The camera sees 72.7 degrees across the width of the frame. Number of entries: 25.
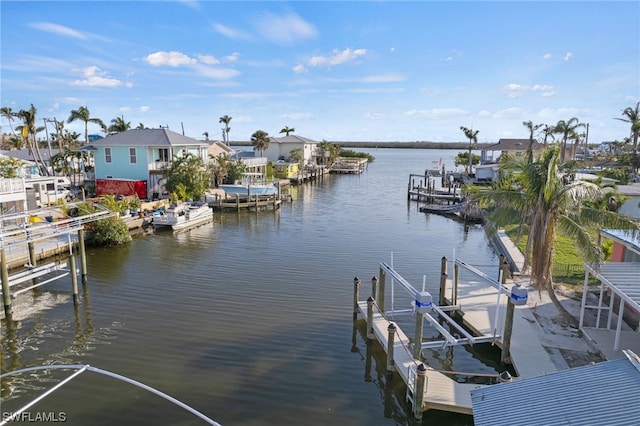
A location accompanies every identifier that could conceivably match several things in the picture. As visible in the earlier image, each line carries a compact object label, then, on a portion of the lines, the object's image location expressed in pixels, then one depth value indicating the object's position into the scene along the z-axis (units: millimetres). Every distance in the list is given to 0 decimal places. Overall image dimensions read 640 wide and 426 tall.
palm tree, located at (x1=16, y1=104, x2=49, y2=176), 42531
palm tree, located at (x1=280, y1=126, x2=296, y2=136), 91406
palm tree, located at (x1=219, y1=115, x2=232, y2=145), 89375
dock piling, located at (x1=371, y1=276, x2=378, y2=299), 16406
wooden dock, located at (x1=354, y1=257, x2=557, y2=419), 11188
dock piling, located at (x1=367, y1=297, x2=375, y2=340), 15117
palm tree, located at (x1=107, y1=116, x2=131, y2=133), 62906
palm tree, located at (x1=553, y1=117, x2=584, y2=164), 61750
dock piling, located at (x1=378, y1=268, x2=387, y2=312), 16672
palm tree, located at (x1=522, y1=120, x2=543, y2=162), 64312
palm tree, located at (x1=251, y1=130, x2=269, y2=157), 70331
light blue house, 42625
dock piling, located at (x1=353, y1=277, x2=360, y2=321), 16784
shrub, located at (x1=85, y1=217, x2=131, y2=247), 26938
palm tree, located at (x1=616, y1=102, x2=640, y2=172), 60750
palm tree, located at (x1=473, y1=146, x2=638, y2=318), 14336
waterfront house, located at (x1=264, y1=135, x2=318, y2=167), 77688
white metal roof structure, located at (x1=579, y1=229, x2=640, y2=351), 11867
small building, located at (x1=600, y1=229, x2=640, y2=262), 13938
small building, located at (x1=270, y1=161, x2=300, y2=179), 67562
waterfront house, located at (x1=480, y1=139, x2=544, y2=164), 74744
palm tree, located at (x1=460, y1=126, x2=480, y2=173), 72875
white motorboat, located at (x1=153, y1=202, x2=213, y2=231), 33000
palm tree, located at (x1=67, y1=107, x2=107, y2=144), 50781
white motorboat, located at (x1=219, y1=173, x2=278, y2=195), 44875
